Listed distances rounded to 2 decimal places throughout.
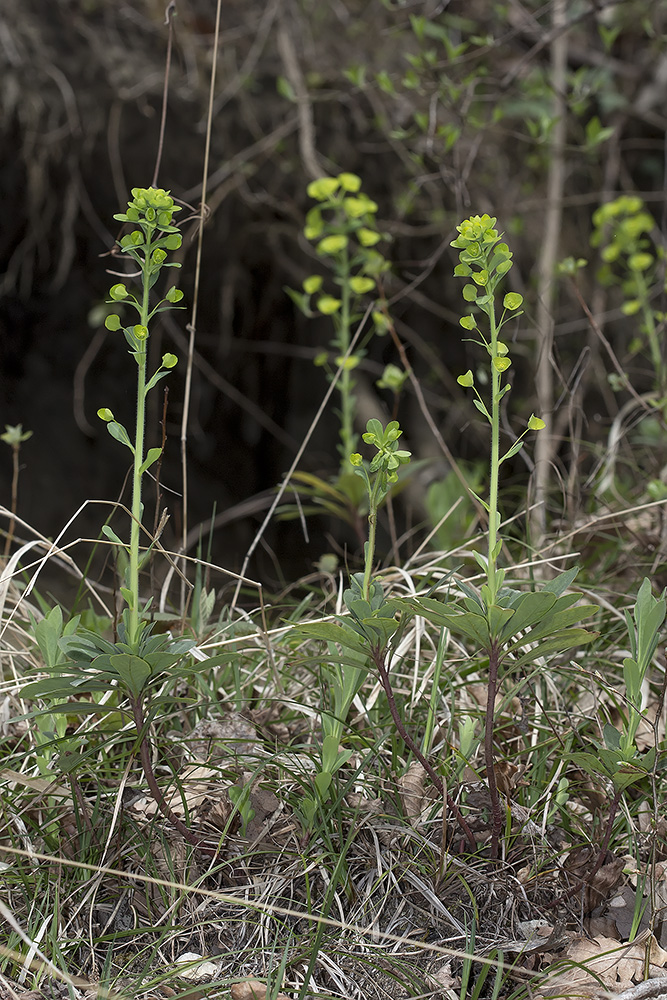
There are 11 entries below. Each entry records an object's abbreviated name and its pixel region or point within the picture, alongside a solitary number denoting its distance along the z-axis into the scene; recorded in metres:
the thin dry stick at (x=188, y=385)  3.45
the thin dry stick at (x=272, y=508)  3.47
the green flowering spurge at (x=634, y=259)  4.15
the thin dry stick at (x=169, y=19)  3.46
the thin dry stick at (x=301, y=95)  6.05
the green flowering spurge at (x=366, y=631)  3.20
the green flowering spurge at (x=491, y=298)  3.19
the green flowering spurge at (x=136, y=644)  3.19
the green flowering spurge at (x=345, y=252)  3.88
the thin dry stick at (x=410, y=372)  3.58
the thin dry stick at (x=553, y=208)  4.77
